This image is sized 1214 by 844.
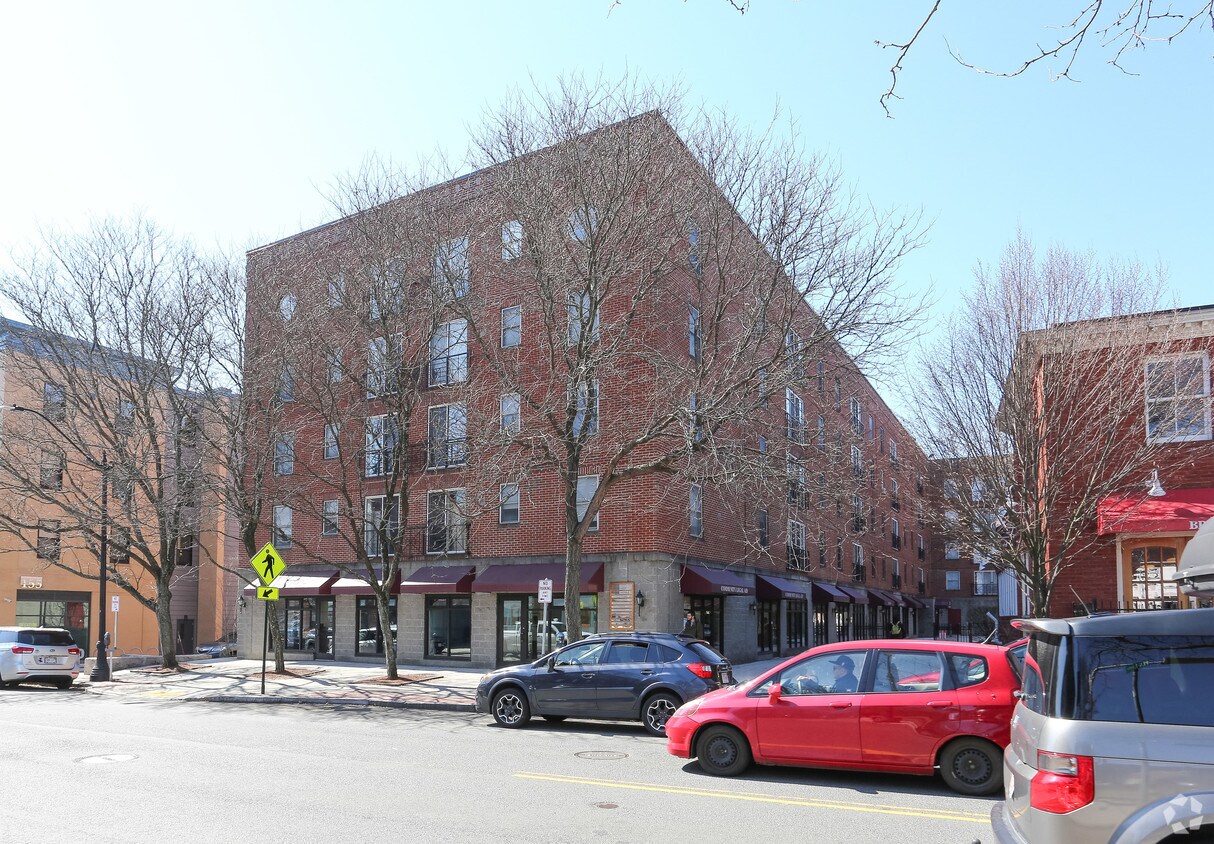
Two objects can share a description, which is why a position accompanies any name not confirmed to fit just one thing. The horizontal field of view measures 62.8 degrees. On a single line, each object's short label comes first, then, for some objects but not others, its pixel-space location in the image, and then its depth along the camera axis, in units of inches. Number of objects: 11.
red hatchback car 373.7
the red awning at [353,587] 1214.0
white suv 941.2
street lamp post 1051.3
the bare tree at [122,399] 1062.4
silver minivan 186.9
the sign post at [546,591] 796.6
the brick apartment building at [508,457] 778.8
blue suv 573.6
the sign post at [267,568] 823.1
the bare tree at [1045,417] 779.4
